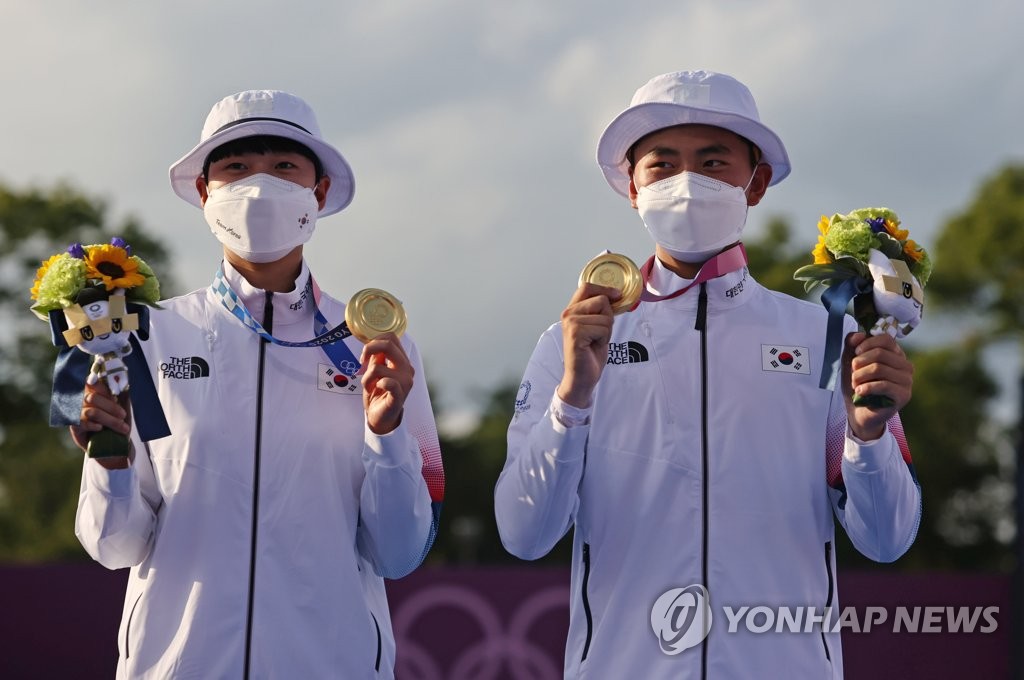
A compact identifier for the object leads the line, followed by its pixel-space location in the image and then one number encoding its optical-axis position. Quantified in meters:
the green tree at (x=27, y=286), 81.56
